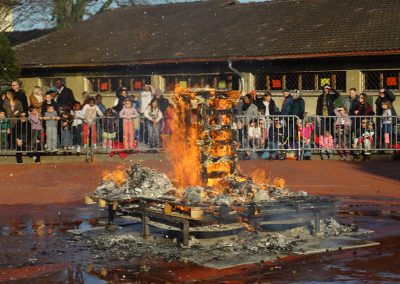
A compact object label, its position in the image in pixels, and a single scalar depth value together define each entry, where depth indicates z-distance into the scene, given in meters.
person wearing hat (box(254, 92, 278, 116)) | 22.05
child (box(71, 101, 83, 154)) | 21.89
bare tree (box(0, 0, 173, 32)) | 41.35
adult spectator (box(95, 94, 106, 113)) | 23.00
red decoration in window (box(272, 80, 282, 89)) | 26.37
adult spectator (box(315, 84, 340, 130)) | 22.11
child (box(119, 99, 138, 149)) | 21.56
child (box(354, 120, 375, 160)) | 20.56
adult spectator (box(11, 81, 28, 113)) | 22.53
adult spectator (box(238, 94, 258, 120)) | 21.52
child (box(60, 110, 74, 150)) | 21.92
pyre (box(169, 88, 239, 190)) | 10.84
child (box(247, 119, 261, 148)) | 21.05
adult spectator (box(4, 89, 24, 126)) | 22.27
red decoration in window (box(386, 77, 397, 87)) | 24.05
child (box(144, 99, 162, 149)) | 21.47
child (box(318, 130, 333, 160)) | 20.91
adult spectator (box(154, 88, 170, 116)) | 21.83
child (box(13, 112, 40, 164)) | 21.80
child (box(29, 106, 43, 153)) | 21.77
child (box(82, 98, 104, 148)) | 21.70
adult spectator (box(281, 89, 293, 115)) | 21.80
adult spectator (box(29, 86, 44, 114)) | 22.68
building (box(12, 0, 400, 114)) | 24.62
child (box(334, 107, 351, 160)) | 20.75
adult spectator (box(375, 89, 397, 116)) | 21.31
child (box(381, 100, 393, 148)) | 20.44
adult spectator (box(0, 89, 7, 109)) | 22.45
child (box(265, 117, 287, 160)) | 21.03
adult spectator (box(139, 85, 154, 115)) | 23.27
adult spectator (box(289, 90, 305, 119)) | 21.62
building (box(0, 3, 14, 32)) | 39.16
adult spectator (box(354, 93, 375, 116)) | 21.05
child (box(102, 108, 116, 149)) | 21.72
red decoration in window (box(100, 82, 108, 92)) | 30.64
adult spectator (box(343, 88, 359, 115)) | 21.28
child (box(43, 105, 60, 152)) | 21.80
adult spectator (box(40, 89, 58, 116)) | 22.14
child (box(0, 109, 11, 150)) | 21.84
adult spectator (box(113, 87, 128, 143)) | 22.97
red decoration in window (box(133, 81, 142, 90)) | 29.47
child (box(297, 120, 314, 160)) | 21.02
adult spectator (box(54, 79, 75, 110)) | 23.45
